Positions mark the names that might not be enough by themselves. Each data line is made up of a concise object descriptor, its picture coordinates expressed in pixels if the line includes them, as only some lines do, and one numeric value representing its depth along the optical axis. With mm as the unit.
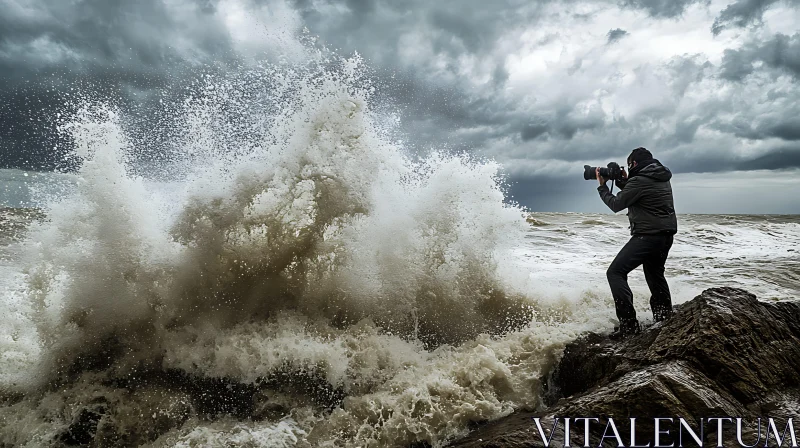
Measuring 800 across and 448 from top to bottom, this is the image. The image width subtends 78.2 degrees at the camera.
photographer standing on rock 4414
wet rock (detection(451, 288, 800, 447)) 2990
